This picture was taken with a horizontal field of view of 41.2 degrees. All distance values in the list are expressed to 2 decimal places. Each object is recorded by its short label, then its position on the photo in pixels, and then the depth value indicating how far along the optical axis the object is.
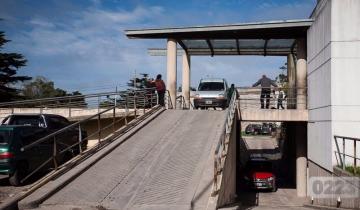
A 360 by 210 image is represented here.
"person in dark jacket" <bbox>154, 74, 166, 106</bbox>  23.06
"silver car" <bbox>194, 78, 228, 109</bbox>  25.77
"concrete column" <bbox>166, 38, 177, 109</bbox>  24.66
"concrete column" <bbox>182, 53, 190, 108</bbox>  29.05
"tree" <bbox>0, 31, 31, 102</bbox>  47.06
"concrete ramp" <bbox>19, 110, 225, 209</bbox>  10.41
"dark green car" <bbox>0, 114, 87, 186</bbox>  12.04
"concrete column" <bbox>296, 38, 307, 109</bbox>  23.08
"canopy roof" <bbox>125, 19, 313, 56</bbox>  22.94
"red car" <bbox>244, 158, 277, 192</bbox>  27.56
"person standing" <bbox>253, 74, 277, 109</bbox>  25.30
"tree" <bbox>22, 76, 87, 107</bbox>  88.06
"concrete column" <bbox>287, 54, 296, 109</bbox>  31.05
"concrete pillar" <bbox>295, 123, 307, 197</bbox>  25.05
